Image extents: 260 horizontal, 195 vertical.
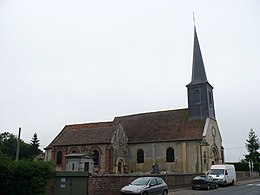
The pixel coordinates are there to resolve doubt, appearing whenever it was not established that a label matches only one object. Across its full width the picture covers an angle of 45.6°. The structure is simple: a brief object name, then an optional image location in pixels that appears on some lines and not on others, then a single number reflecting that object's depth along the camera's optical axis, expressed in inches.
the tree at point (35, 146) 2829.5
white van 1305.4
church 1621.6
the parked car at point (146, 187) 730.8
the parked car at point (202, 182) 1098.8
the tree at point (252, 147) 2847.0
